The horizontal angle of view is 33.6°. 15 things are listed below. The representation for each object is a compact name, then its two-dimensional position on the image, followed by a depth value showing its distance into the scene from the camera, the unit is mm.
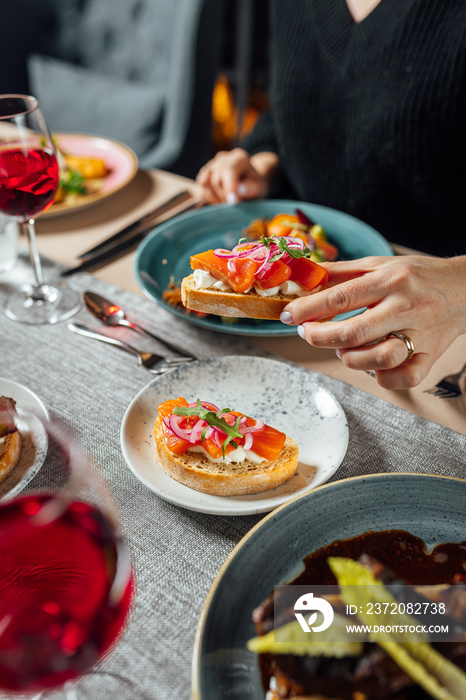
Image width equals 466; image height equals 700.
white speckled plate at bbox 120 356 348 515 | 482
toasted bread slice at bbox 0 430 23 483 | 475
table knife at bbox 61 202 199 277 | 732
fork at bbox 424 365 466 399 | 577
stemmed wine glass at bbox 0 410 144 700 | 314
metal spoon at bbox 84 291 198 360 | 633
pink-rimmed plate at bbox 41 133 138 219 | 826
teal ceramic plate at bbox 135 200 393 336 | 662
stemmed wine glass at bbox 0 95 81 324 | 616
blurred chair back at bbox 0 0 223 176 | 1356
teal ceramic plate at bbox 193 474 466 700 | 385
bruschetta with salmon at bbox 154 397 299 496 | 480
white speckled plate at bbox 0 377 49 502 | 471
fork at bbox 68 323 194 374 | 602
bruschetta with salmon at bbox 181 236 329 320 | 556
